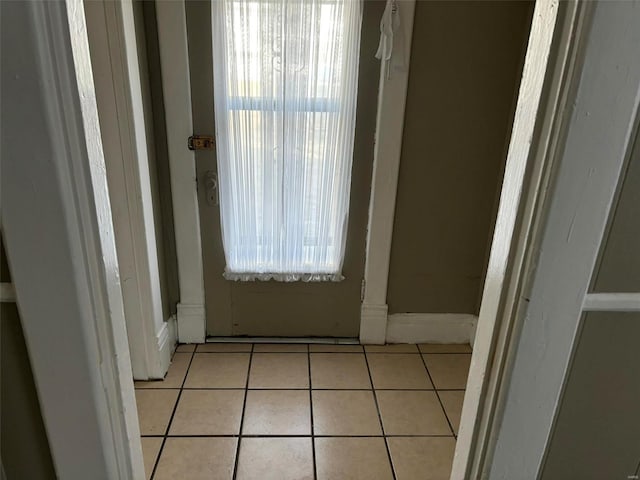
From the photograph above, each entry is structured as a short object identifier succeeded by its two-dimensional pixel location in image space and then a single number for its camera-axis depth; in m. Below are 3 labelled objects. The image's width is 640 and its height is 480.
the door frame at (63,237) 0.62
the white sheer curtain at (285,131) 1.74
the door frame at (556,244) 0.63
